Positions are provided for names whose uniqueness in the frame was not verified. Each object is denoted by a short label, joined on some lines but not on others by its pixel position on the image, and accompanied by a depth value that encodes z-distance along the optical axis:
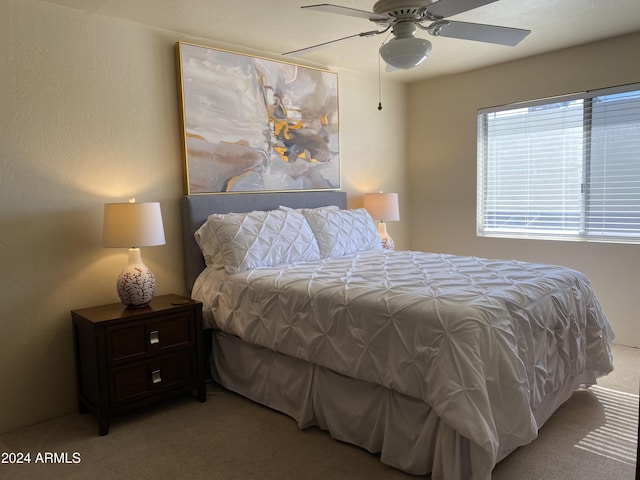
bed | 1.92
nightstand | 2.55
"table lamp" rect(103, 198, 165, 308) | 2.71
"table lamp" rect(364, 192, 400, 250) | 4.39
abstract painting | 3.33
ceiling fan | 2.17
